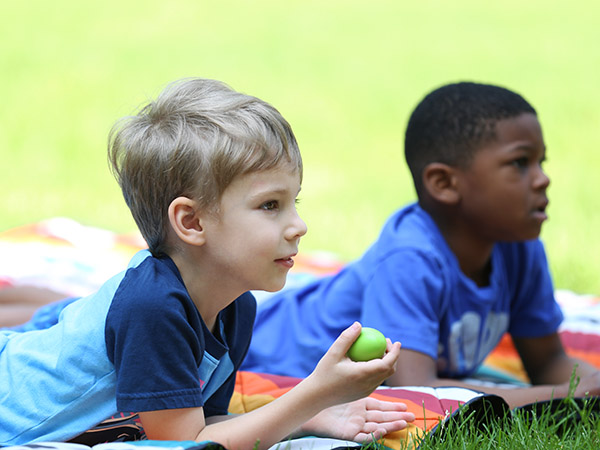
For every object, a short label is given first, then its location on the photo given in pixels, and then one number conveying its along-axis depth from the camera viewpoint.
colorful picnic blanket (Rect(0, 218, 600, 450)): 5.29
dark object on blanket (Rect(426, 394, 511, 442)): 4.90
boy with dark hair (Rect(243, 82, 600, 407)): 6.59
